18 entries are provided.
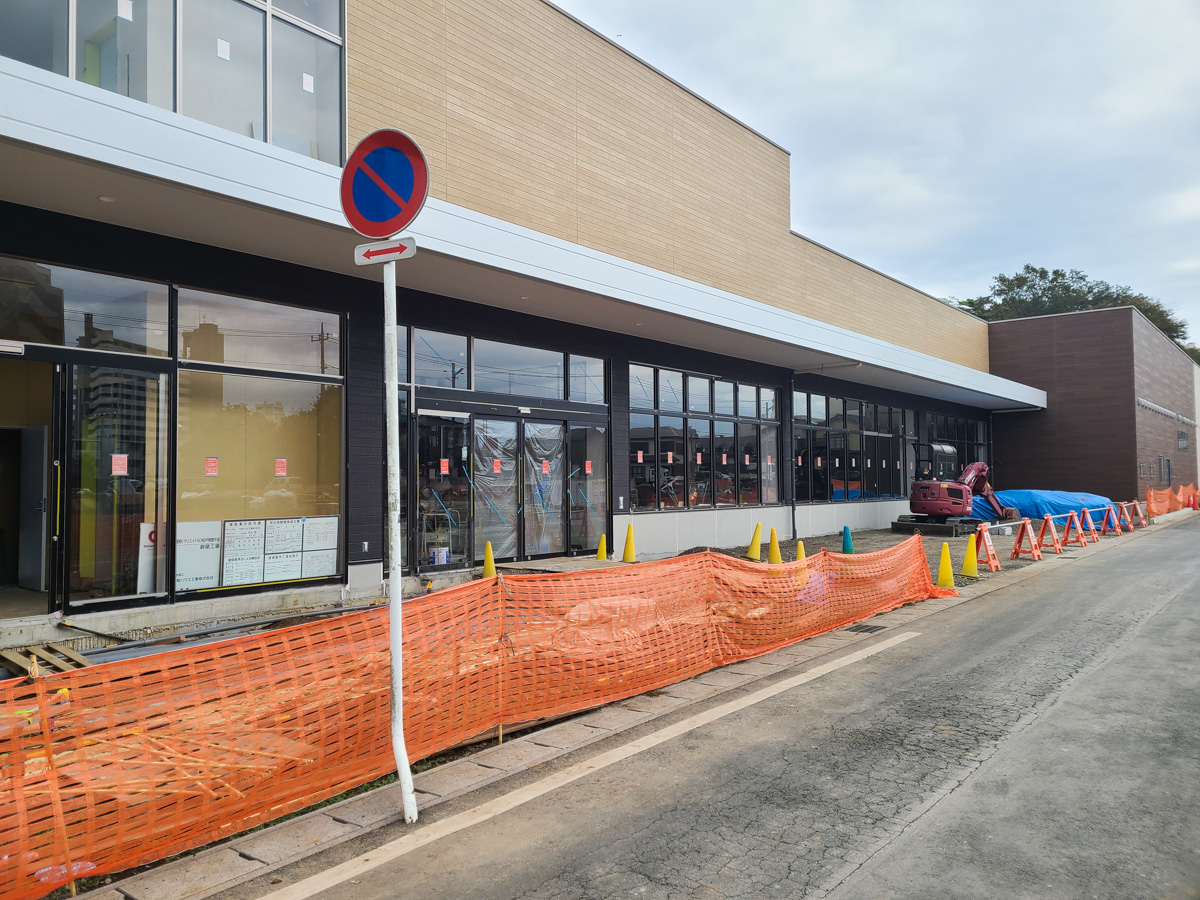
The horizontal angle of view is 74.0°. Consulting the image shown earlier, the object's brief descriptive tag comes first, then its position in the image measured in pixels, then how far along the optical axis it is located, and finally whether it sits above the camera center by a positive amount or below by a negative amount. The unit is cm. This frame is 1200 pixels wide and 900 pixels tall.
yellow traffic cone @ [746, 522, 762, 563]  1602 -140
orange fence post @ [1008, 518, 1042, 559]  1661 -148
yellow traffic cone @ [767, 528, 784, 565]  1461 -137
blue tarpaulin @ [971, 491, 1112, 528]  2614 -94
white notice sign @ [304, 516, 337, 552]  1066 -65
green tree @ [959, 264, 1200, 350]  7312 +1683
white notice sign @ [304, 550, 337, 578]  1061 -106
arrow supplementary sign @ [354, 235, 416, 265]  448 +134
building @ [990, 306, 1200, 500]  3328 +297
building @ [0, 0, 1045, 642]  831 +265
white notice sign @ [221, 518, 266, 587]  980 -84
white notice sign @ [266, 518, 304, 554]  1026 -66
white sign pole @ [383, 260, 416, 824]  429 -37
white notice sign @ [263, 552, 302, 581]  1020 -106
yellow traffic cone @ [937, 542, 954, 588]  1248 -152
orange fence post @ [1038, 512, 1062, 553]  1780 -135
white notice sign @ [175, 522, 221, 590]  940 -82
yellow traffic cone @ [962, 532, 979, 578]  1385 -154
